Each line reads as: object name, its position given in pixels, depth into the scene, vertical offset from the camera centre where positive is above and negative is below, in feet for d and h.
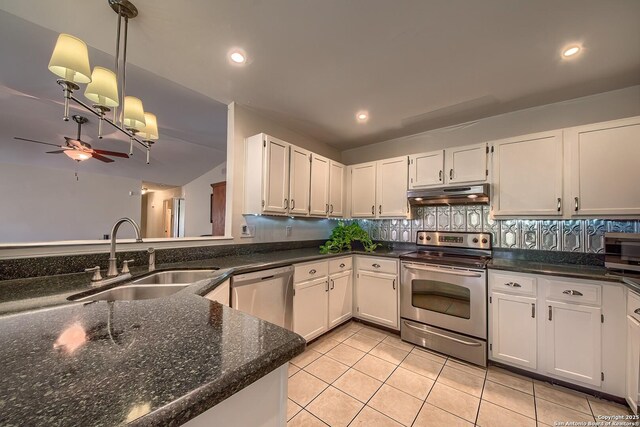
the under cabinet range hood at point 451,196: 7.98 +0.92
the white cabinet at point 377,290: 8.89 -2.73
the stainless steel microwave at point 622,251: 5.77 -0.67
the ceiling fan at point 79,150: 9.48 +2.67
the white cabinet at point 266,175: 8.08 +1.50
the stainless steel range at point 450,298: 7.16 -2.51
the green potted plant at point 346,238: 10.36 -0.81
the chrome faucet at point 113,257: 4.76 -0.82
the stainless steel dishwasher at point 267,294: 6.02 -2.06
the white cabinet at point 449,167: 8.32 +2.04
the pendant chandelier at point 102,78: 3.76 +2.41
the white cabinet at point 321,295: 7.70 -2.71
